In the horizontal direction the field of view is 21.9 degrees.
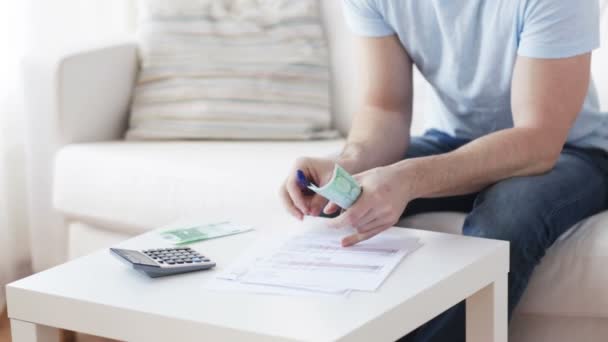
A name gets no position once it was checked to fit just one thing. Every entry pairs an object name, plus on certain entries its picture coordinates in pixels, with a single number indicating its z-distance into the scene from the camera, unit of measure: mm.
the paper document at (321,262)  2152
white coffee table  2027
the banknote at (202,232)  2386
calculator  2210
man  2425
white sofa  2984
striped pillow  3386
